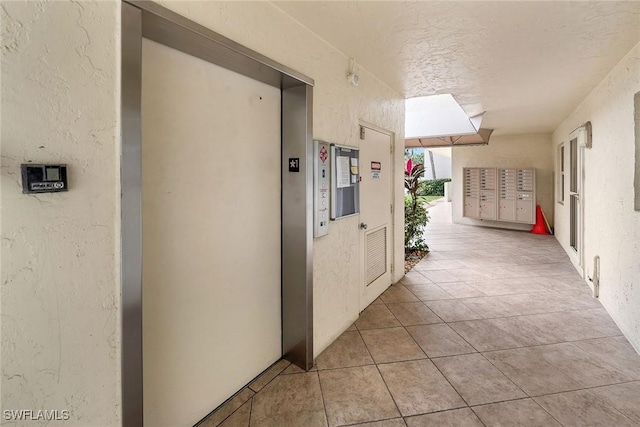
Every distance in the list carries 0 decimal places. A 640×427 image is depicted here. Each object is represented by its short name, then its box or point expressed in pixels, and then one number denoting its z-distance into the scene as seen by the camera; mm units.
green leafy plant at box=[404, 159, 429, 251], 5797
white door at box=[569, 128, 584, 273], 4332
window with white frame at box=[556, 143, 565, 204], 6297
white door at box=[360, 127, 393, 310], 3171
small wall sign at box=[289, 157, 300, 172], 2215
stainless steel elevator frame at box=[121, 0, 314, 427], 1196
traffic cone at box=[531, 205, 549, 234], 7613
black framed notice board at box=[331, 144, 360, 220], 2486
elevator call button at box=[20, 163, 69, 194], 963
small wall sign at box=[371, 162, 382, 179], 3358
